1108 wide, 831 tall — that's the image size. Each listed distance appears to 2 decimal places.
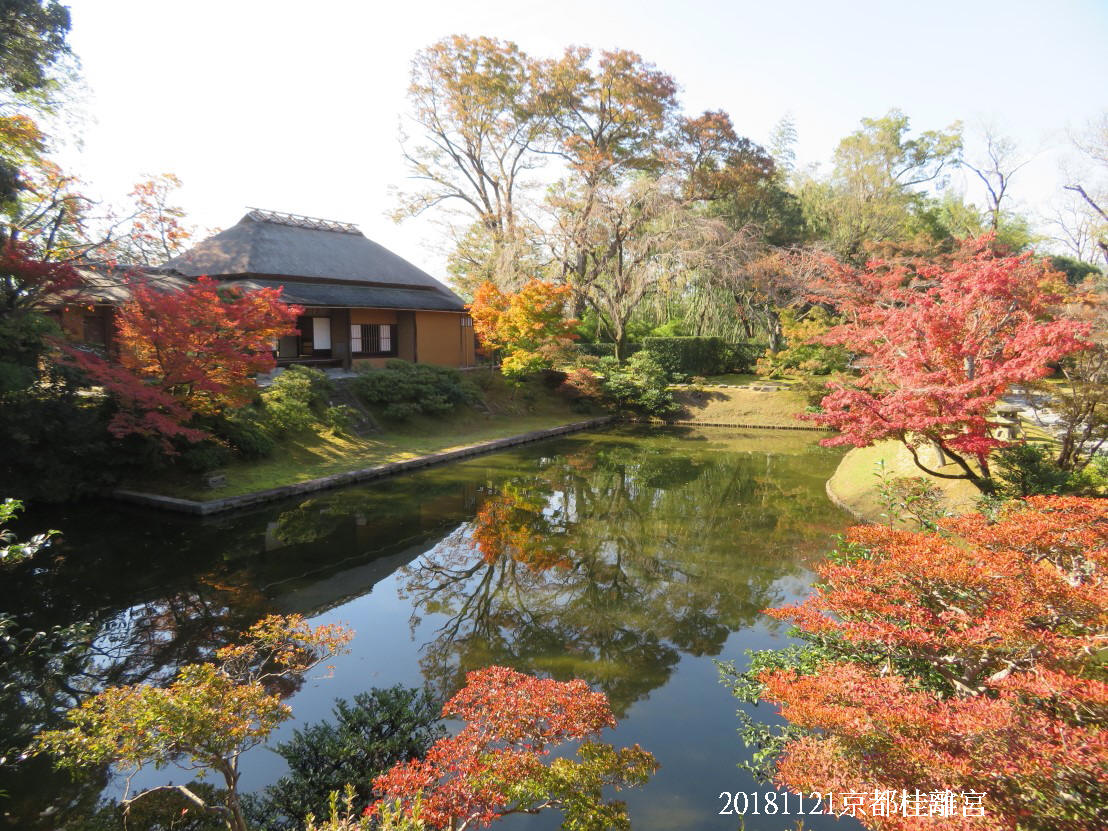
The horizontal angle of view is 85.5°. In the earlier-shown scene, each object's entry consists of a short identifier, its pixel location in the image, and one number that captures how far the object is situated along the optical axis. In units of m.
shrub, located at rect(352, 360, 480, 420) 15.24
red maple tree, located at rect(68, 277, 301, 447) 9.20
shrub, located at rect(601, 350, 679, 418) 19.64
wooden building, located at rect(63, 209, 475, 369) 15.72
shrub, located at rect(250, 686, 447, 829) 3.41
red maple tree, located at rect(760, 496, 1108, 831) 2.34
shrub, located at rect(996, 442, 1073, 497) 7.22
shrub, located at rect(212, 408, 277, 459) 11.02
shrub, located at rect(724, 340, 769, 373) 23.62
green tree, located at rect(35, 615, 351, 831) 2.64
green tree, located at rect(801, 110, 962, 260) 22.69
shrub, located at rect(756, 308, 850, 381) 18.56
